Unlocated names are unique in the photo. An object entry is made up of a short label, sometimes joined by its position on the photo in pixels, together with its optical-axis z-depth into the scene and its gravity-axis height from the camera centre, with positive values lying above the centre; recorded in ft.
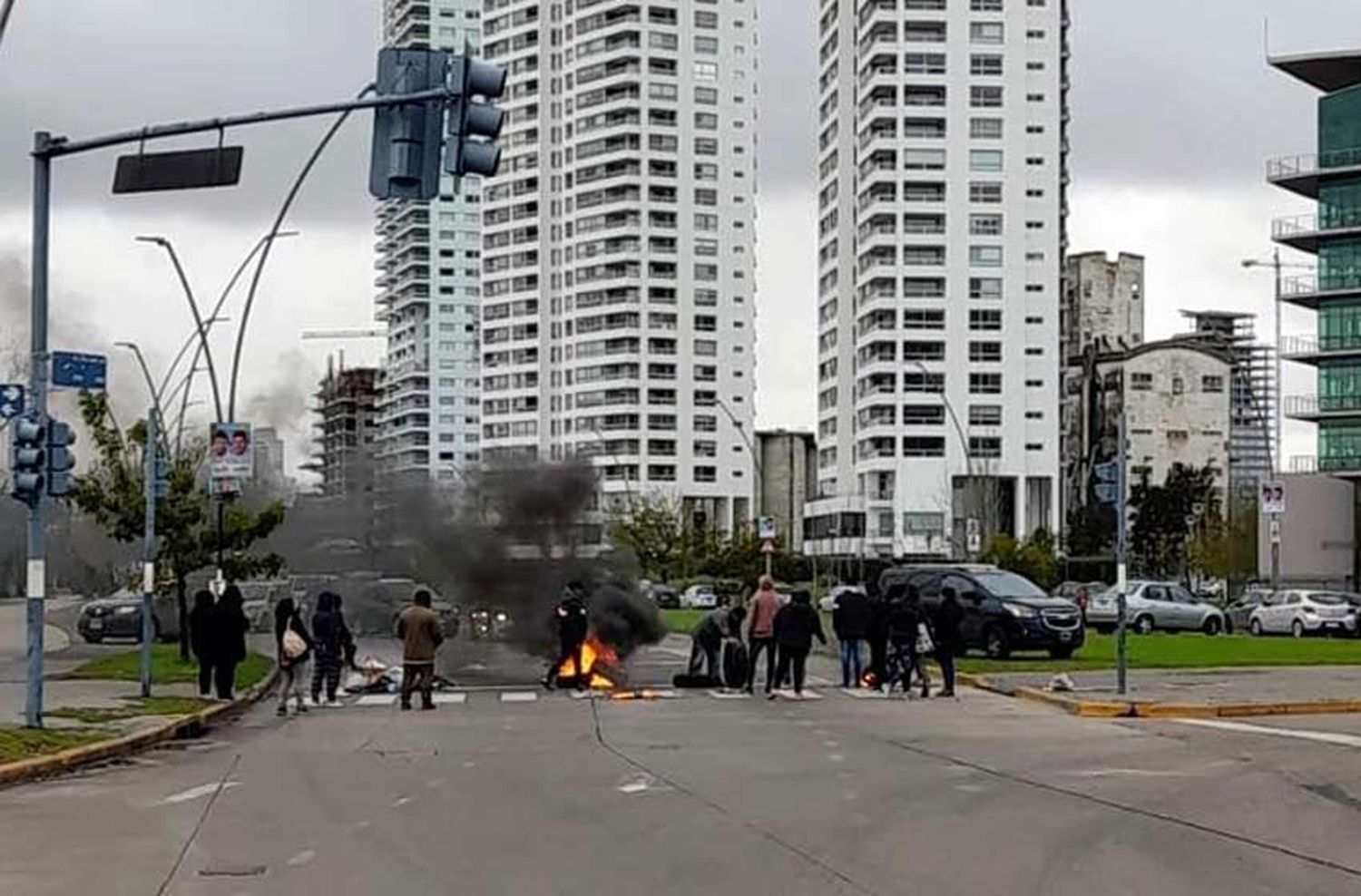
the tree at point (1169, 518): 399.03 -0.40
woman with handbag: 88.99 -6.01
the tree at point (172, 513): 118.83 -0.18
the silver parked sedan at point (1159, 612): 191.21 -9.36
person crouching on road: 104.42 -6.41
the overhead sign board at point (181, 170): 59.31 +10.24
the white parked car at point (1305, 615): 191.62 -9.53
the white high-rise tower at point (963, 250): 379.76 +50.38
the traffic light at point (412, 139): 55.26 +10.30
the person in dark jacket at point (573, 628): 102.22 -5.93
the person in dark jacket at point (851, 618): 99.25 -5.19
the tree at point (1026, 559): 250.57 -5.66
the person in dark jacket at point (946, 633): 96.99 -5.76
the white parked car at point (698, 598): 286.05 -12.45
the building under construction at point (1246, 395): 457.68 +28.25
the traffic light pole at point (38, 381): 68.64 +4.54
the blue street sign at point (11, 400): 70.49 +3.87
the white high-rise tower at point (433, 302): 518.78 +57.02
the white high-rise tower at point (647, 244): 450.71 +61.31
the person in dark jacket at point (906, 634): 97.19 -5.81
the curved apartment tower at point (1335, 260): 313.12 +41.06
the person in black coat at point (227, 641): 93.71 -6.14
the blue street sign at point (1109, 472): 88.79 +1.90
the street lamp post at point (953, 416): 303.40 +16.74
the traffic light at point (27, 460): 69.36 +1.73
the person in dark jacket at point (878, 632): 99.25 -5.84
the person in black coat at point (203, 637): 93.97 -5.96
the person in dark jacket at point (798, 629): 97.30 -5.67
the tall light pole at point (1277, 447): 250.57 +12.00
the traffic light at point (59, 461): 70.38 +1.73
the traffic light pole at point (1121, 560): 90.27 -2.05
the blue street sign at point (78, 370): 70.85 +4.99
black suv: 125.18 -6.30
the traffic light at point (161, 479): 97.93 +1.58
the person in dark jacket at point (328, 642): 95.14 -6.24
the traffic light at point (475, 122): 55.42 +10.85
